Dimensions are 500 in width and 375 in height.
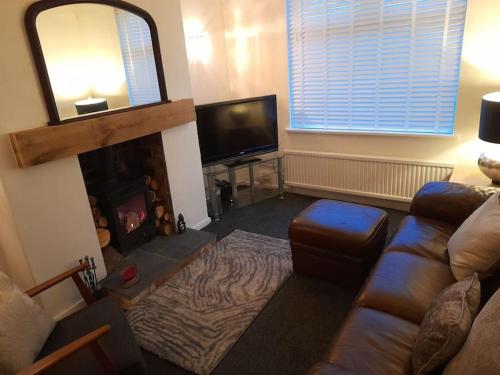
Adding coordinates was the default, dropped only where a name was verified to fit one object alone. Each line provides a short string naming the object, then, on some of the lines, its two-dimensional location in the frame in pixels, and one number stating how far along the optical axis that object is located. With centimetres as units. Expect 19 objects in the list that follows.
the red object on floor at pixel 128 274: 257
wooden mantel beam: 207
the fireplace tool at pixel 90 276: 249
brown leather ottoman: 236
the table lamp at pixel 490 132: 250
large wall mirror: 219
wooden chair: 146
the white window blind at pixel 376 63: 309
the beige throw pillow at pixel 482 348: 101
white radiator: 337
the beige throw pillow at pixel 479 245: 166
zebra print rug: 212
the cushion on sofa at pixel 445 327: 118
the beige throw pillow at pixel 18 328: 150
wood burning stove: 278
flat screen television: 364
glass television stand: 379
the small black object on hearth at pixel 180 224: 328
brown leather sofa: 137
